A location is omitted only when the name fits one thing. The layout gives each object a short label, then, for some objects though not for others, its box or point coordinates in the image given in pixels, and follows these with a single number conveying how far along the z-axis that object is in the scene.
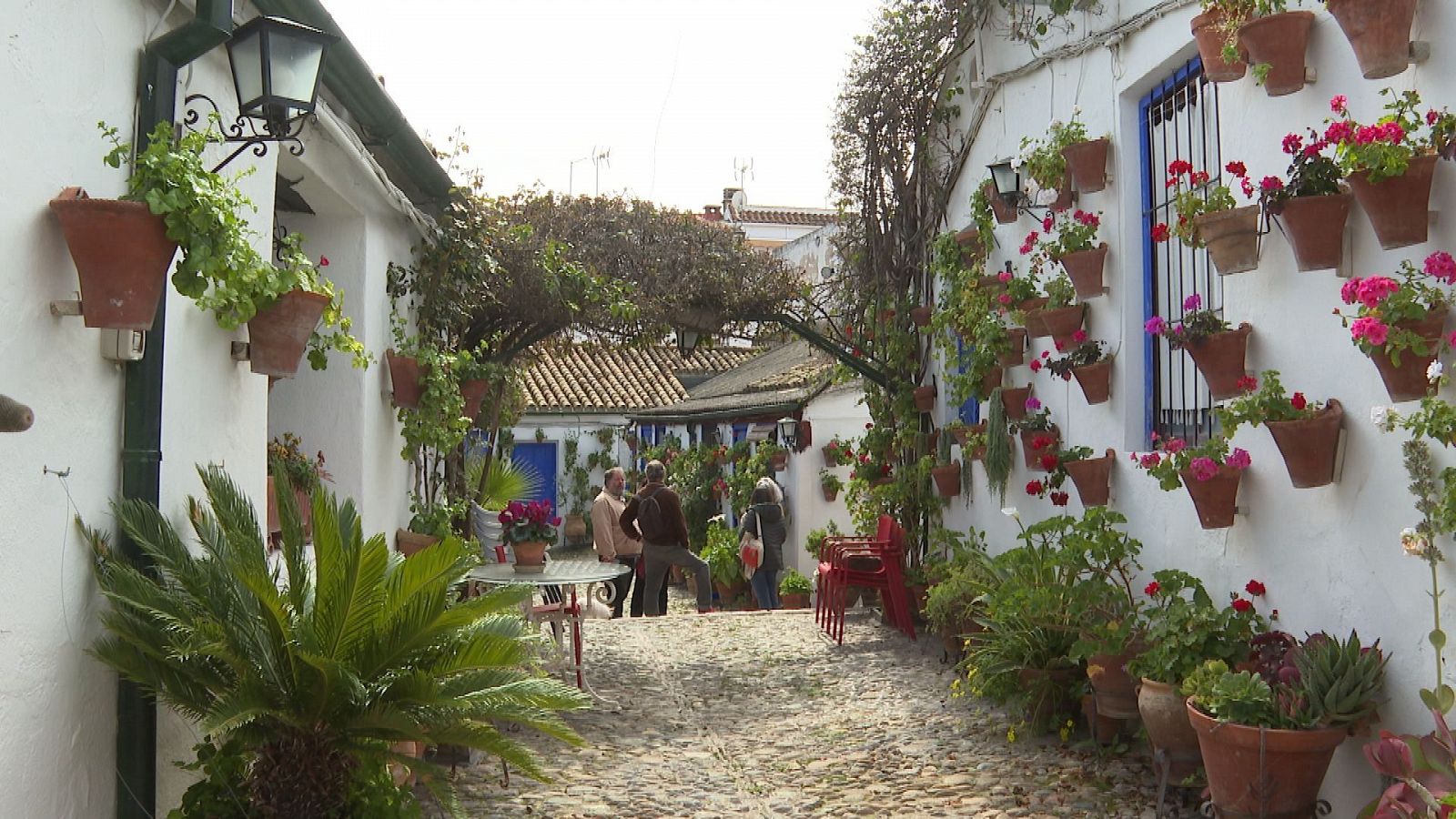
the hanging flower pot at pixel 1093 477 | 6.64
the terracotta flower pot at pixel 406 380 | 7.30
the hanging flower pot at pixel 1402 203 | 3.84
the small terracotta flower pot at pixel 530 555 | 7.62
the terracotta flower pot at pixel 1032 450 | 7.36
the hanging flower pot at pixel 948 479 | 9.55
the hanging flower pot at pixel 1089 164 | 6.70
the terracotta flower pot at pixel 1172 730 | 4.86
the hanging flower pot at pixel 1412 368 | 3.75
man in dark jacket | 11.30
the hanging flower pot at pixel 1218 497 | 5.07
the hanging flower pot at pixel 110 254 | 3.32
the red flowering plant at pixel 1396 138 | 3.78
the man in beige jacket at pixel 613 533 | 12.31
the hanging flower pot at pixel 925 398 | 10.20
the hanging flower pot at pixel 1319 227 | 4.23
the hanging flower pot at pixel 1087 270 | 6.68
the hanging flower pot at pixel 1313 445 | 4.39
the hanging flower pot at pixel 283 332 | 4.48
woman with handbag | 12.98
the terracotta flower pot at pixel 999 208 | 8.02
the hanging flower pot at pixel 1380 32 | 3.88
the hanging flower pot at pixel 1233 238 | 4.81
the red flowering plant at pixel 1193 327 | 5.00
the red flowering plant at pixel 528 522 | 7.67
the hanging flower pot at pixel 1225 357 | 4.99
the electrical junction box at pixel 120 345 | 3.63
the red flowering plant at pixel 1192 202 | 4.91
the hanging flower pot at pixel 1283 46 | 4.52
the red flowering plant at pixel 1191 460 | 5.03
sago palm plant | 3.66
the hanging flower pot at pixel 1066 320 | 6.93
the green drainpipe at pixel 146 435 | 3.81
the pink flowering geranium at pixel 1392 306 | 3.71
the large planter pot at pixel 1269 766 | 4.16
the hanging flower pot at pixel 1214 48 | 4.92
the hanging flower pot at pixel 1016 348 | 7.99
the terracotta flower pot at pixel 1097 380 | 6.59
